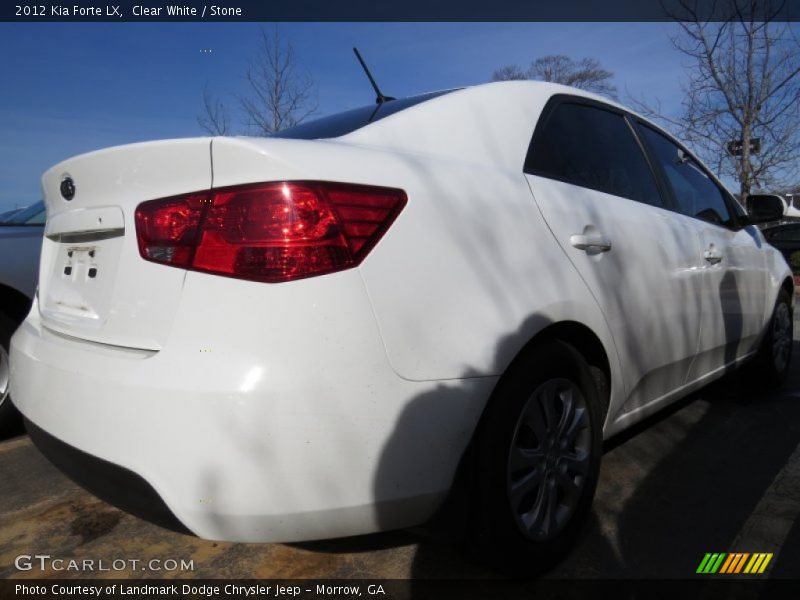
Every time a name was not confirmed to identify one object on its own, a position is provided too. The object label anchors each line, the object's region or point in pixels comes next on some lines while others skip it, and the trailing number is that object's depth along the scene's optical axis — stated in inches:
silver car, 122.3
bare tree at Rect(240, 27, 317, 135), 379.2
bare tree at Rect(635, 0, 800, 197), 349.1
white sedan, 51.6
